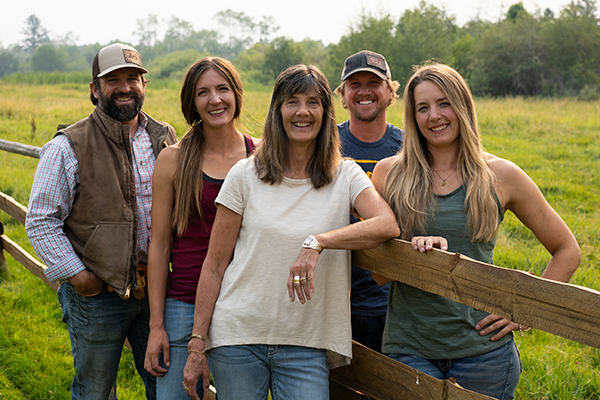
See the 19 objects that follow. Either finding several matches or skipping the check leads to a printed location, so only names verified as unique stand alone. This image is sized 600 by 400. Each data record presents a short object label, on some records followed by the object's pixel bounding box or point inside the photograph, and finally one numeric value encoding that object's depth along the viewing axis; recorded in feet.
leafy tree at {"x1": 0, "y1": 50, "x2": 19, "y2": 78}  311.88
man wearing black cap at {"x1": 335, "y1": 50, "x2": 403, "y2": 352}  9.62
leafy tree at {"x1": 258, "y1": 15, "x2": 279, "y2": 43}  385.09
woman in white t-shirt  7.45
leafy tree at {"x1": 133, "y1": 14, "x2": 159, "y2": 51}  418.51
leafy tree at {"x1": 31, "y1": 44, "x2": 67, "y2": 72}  319.27
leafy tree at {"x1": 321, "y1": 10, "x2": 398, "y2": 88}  156.97
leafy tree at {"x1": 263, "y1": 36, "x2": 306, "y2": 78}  194.49
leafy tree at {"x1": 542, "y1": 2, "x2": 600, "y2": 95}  126.93
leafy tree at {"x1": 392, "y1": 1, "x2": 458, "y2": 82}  152.76
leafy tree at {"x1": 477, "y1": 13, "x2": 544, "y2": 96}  129.39
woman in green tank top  7.44
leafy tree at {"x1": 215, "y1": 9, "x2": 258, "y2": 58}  397.19
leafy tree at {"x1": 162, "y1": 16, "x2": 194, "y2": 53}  406.62
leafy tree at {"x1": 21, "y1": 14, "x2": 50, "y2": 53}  415.62
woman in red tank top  8.66
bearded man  9.27
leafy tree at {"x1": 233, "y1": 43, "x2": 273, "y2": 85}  190.49
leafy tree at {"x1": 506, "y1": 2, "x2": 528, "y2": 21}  173.17
